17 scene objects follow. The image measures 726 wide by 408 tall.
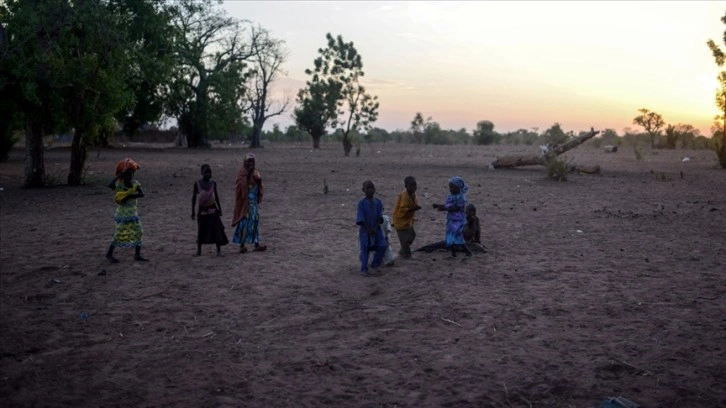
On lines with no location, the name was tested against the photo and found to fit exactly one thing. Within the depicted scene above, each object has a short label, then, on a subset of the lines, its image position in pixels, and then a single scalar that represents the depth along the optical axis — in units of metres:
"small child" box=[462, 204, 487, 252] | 9.37
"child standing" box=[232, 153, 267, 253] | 9.17
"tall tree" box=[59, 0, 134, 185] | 16.00
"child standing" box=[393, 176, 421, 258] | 8.64
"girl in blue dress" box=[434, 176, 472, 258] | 8.81
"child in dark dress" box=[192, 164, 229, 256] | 8.91
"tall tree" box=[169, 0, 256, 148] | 42.06
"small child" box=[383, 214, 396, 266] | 8.29
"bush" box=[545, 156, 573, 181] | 20.67
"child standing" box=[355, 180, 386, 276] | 8.03
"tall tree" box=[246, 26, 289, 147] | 52.81
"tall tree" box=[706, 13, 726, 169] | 27.16
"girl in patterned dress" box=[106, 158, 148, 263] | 8.40
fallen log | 23.66
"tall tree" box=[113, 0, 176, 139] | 18.03
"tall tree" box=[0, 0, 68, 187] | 15.43
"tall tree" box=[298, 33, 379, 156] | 41.62
